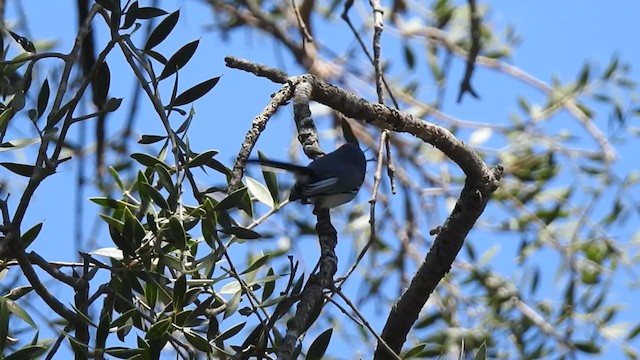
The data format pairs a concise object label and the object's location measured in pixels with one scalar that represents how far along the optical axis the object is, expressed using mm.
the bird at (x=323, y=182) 7418
